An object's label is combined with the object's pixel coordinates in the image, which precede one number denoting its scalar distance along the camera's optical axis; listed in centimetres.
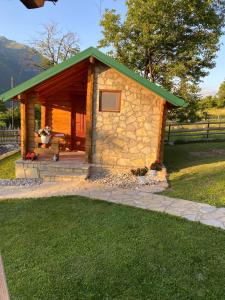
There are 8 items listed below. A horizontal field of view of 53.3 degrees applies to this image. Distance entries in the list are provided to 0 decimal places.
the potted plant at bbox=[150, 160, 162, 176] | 769
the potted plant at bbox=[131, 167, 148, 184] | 773
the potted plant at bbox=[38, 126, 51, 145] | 844
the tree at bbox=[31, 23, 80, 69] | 2183
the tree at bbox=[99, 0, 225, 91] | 1110
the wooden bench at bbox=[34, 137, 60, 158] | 821
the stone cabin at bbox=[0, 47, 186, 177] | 765
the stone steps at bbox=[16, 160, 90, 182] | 754
